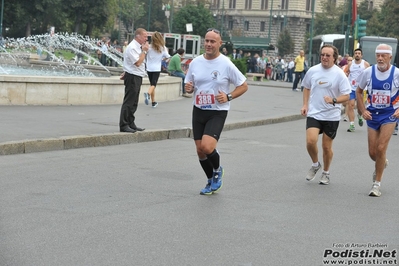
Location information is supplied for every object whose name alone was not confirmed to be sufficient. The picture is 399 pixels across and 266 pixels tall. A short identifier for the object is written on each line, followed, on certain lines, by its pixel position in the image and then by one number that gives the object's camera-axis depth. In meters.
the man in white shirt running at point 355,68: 20.98
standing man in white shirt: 15.14
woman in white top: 21.44
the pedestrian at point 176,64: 28.09
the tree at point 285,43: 106.00
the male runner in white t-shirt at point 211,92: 9.58
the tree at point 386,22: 75.00
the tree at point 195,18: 89.44
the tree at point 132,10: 99.00
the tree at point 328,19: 96.55
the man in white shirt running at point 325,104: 11.07
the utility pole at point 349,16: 34.06
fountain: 18.53
